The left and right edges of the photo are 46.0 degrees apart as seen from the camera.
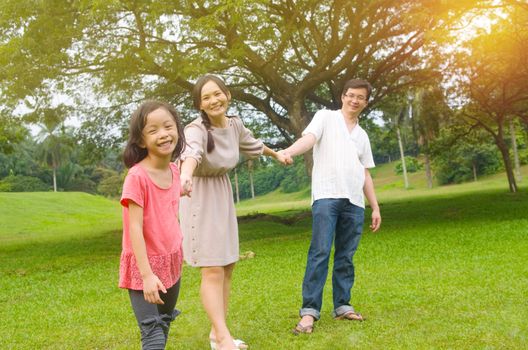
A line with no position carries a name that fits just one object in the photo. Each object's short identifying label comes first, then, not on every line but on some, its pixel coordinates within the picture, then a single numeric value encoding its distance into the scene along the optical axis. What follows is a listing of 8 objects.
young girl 3.16
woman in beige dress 4.24
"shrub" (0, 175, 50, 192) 62.58
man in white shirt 5.11
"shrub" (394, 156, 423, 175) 64.14
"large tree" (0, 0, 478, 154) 13.54
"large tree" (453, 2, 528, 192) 17.25
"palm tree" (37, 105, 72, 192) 61.19
